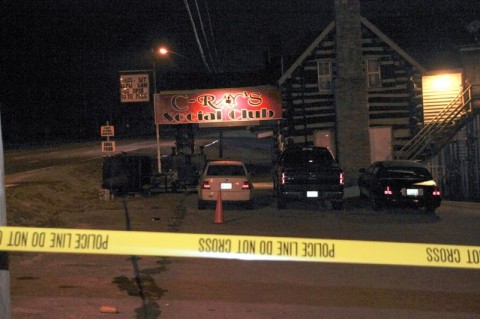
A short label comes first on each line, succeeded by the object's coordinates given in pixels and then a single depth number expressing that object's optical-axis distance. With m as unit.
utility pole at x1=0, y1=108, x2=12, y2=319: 4.54
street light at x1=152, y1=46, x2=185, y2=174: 29.95
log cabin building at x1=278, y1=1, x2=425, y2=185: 31.61
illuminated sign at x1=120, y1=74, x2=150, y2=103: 30.50
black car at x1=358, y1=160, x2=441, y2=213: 18.64
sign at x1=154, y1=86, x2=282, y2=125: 30.11
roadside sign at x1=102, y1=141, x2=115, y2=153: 26.20
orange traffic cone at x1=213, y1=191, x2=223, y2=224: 16.97
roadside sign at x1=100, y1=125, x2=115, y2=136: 26.33
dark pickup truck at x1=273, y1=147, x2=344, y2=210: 19.91
